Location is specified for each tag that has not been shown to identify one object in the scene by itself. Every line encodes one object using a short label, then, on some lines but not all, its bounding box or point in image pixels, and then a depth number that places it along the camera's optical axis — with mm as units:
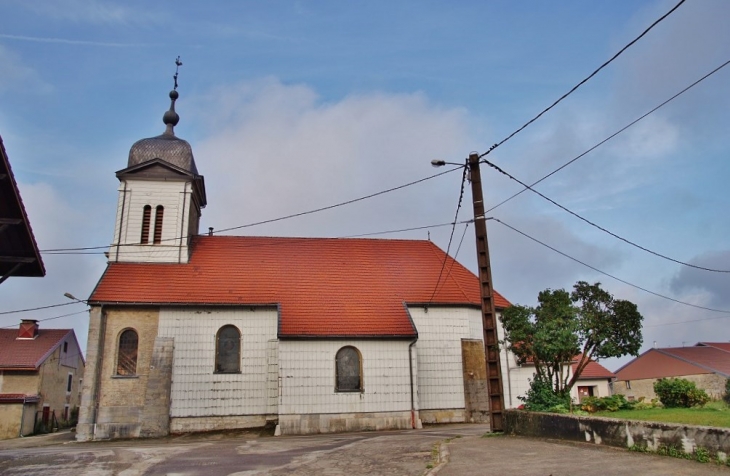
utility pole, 15234
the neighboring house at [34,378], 32531
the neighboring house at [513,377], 25781
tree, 15141
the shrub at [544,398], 14562
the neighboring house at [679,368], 47094
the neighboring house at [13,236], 10211
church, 23266
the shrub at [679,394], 14945
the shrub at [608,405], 14695
